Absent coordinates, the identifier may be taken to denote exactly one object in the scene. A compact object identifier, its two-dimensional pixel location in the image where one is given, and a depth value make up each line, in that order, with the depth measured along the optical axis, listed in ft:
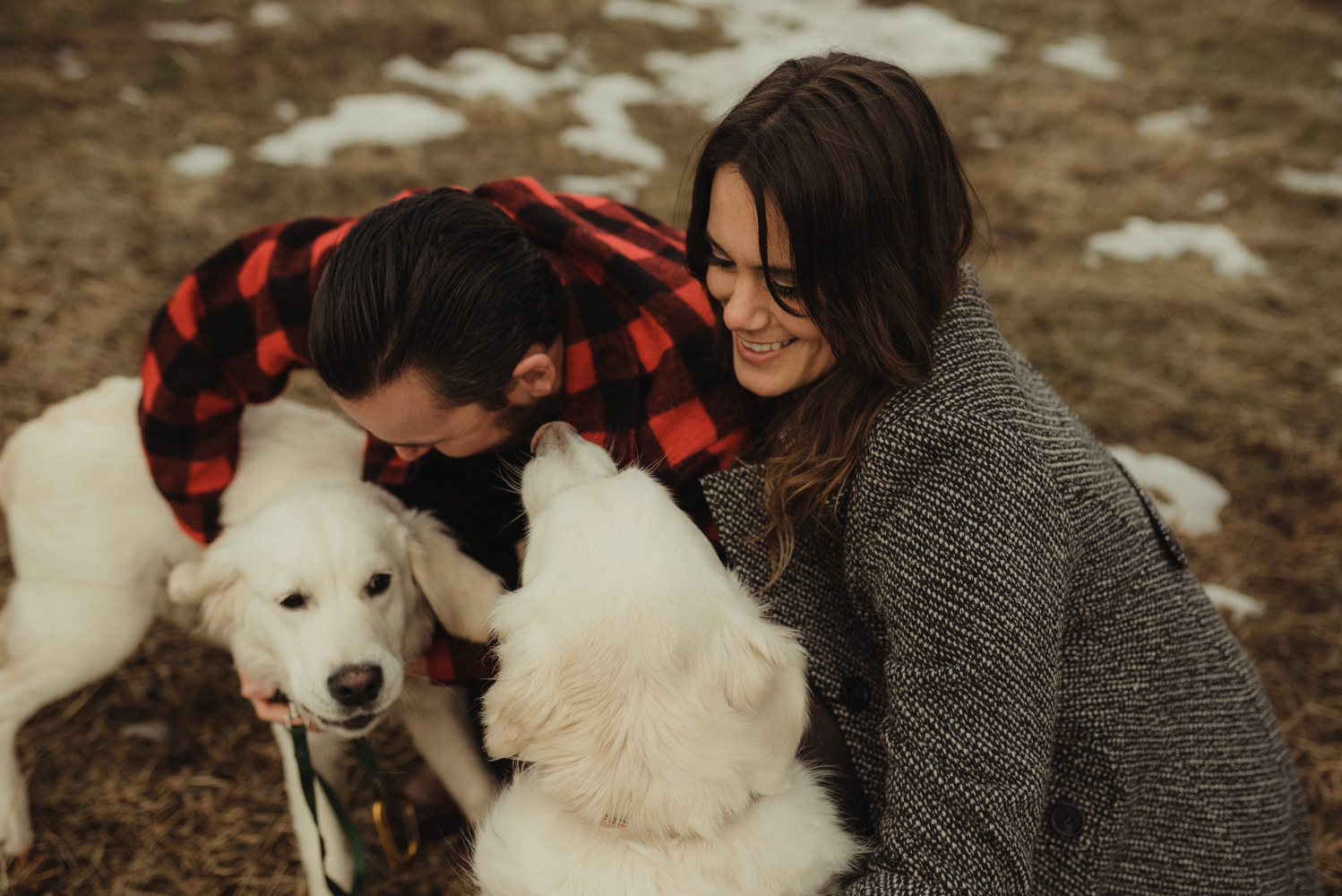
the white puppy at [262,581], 4.39
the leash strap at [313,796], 4.51
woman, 3.86
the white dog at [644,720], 3.83
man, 4.34
